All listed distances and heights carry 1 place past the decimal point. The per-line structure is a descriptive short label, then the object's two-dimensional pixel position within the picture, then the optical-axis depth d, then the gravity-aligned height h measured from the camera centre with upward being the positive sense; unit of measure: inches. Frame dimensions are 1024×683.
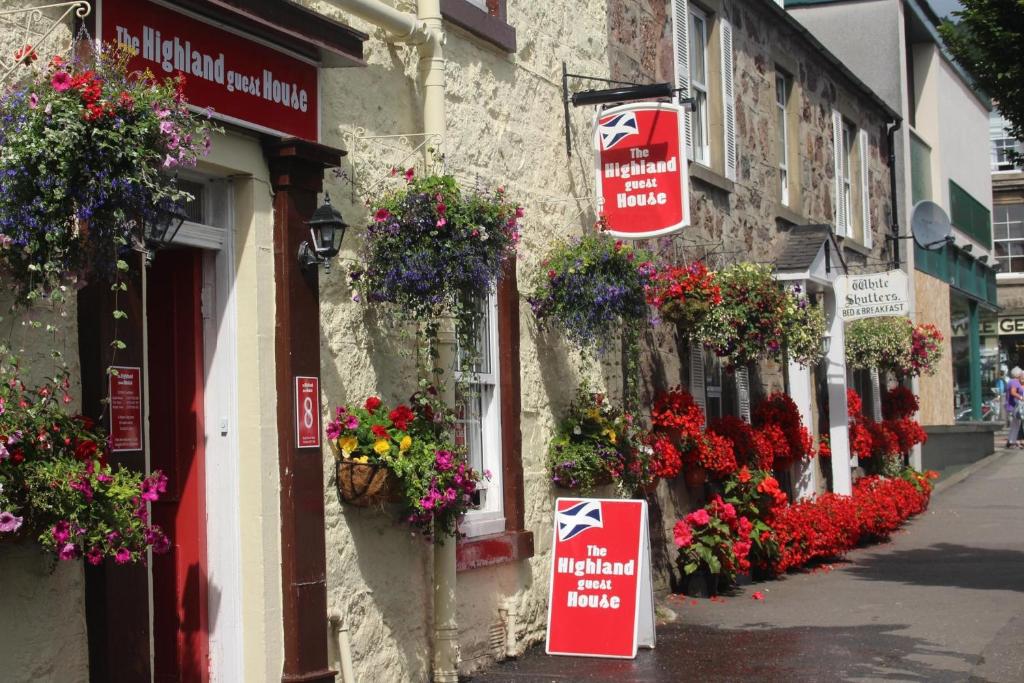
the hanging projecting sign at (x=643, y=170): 423.5 +68.2
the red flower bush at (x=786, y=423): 596.4 -6.3
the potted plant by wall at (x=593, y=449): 406.9 -9.7
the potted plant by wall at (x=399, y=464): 306.5 -9.0
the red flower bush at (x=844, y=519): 550.6 -45.8
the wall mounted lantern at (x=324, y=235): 294.0 +36.5
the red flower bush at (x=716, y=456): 498.3 -15.5
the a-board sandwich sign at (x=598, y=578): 380.8 -41.5
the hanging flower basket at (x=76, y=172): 214.2 +36.6
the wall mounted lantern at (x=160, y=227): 227.3 +30.4
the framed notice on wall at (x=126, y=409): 253.3 +3.3
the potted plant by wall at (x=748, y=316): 492.7 +30.0
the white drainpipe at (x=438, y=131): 339.3 +65.1
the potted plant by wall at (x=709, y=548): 483.8 -44.4
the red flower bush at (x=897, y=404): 824.9 -0.5
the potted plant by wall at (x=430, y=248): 310.2 +35.2
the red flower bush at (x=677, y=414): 482.6 -0.9
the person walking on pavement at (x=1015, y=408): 1195.3 -7.0
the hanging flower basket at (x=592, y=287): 385.7 +32.3
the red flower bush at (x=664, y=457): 470.0 -14.2
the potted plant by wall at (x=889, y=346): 740.0 +28.5
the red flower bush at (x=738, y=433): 540.7 -8.8
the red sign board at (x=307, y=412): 297.1 +2.2
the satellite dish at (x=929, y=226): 760.3 +88.2
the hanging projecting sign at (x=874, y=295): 649.0 +46.6
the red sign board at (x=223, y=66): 256.8 +65.5
